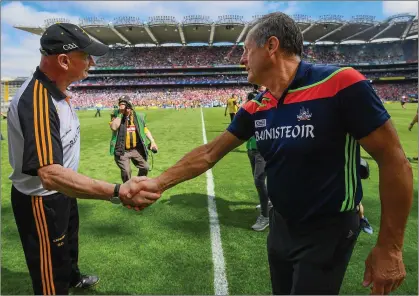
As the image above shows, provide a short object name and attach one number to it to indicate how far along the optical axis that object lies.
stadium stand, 71.94
